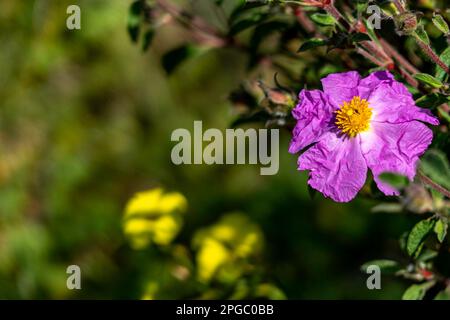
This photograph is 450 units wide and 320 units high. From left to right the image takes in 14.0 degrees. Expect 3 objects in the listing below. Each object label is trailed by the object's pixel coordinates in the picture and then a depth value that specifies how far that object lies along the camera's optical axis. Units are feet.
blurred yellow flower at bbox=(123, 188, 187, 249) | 2.36
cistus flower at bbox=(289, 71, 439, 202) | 1.91
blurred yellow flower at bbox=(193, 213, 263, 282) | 2.28
